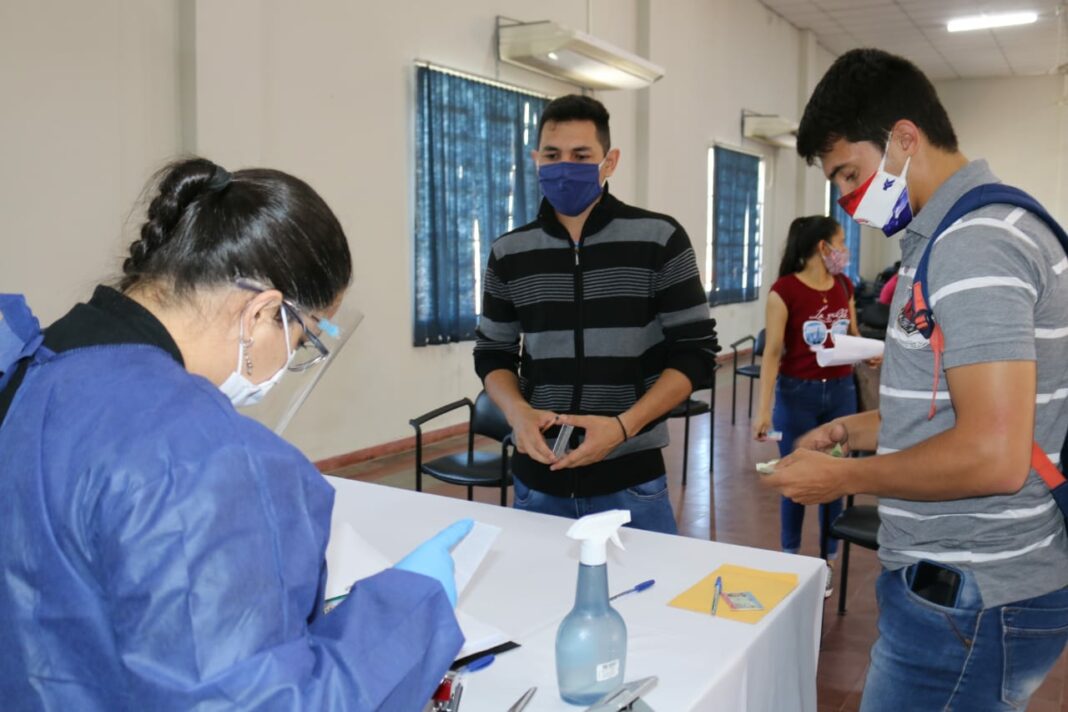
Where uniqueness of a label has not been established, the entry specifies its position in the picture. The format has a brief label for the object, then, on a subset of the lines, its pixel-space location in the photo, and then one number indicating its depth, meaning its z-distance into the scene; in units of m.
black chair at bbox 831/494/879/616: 2.55
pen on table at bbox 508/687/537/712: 1.09
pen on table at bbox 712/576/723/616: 1.43
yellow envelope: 1.40
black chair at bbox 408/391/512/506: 3.21
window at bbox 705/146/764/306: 9.28
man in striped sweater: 2.03
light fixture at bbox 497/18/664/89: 5.66
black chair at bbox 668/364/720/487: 4.42
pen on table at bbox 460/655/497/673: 1.22
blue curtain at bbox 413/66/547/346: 5.32
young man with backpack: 1.12
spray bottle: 1.06
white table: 1.20
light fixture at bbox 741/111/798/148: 9.75
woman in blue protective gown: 0.67
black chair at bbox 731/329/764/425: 5.29
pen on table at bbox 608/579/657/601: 1.49
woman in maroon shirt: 3.37
